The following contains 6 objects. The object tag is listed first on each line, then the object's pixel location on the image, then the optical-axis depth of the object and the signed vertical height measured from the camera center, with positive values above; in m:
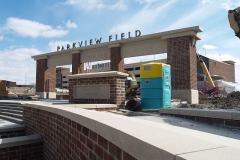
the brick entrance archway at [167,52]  16.09 +3.28
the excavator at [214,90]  26.31 -0.21
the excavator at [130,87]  21.59 +0.20
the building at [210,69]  50.59 +5.70
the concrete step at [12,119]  7.75 -1.11
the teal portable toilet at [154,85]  8.66 +0.15
